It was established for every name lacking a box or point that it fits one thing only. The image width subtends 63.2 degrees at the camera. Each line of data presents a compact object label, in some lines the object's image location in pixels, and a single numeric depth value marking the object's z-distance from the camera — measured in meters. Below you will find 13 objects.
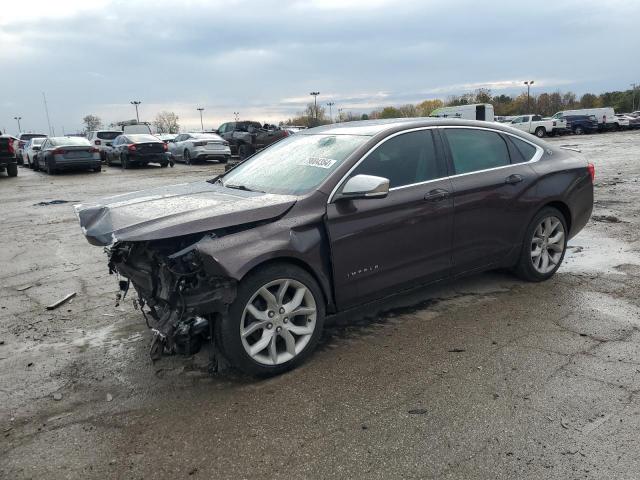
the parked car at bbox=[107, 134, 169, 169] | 22.19
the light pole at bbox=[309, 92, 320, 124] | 81.00
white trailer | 39.50
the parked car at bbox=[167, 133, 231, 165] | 23.50
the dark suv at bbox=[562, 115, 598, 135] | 41.91
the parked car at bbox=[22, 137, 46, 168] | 24.03
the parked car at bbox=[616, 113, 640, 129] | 44.97
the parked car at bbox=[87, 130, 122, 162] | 26.33
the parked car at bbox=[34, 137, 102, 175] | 20.17
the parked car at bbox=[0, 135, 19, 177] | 19.20
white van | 43.19
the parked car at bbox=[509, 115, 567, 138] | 41.19
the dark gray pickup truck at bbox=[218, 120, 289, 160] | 24.20
